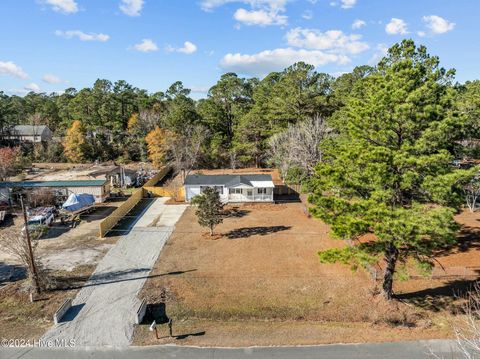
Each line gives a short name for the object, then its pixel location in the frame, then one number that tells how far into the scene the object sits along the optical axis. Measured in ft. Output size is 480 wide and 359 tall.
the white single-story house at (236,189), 107.68
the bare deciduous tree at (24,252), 52.85
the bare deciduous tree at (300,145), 113.80
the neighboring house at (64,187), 102.47
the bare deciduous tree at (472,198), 90.42
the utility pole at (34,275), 52.54
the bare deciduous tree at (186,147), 141.59
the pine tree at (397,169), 40.96
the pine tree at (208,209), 76.02
